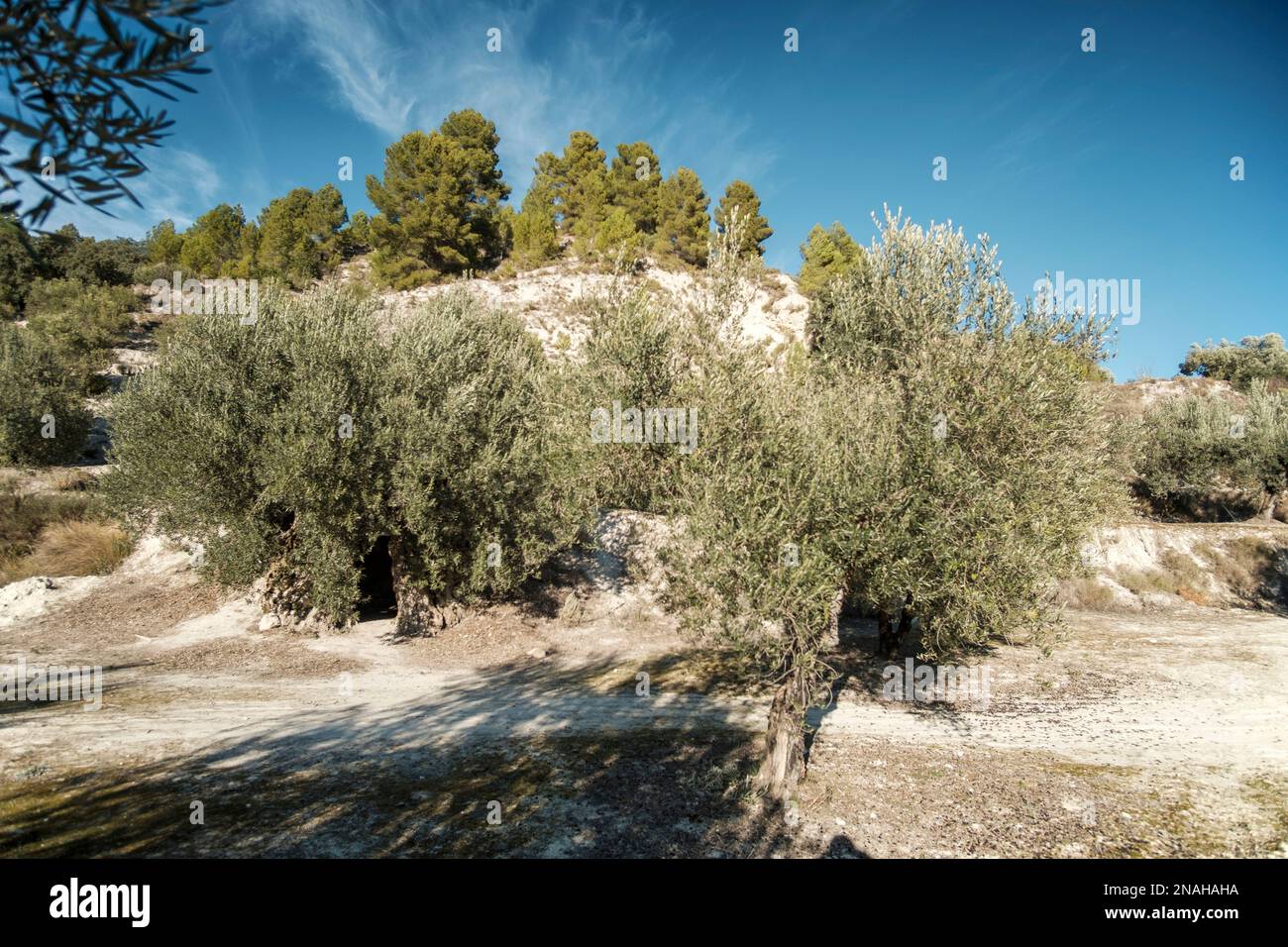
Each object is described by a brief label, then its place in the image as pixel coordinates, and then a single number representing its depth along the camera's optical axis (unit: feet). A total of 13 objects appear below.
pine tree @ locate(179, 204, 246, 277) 209.87
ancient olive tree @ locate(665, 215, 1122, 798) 33.27
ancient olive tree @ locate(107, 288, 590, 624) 64.75
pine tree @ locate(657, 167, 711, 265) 229.25
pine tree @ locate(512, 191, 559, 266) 206.49
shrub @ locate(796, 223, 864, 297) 198.49
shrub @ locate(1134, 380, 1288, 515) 125.70
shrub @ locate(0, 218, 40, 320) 178.19
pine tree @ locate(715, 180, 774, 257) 224.12
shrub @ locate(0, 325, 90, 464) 110.32
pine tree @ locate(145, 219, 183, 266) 224.94
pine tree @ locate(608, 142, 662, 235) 236.63
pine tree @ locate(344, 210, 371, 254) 235.81
